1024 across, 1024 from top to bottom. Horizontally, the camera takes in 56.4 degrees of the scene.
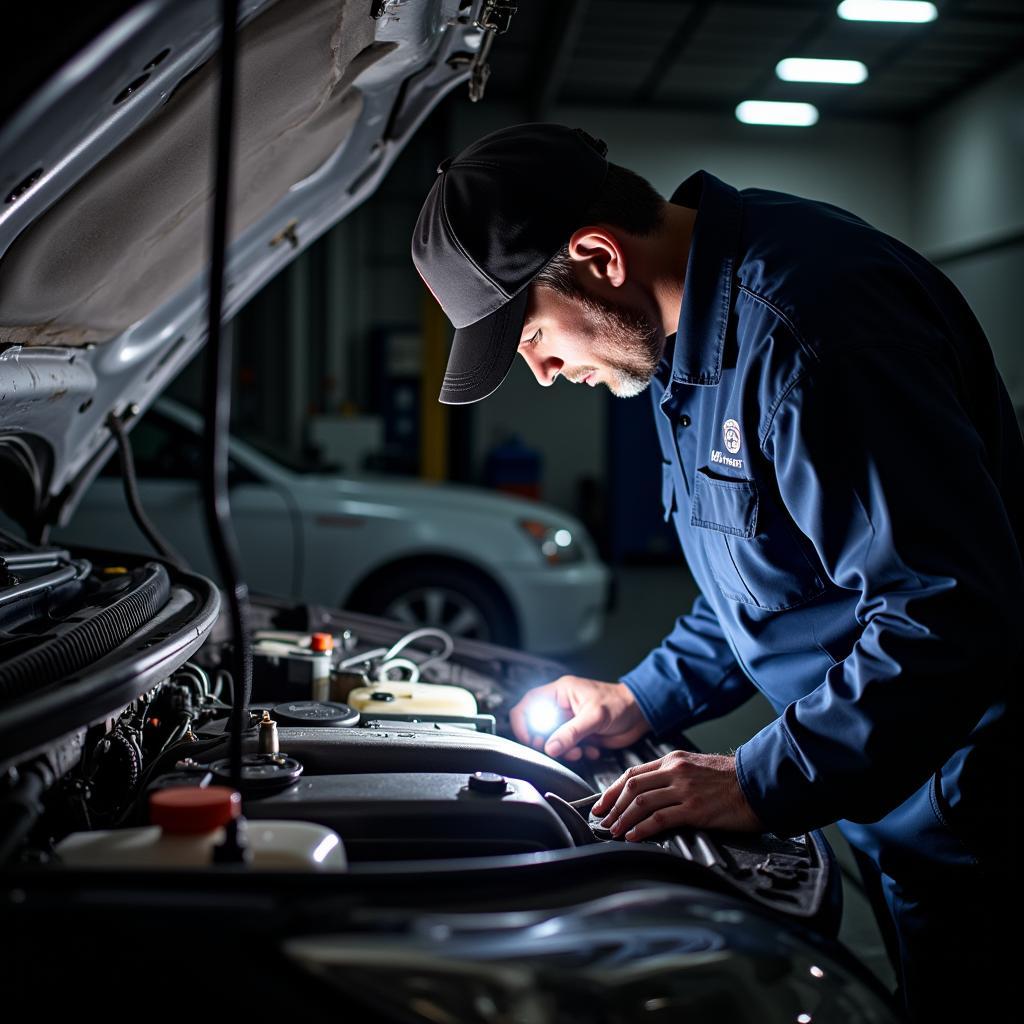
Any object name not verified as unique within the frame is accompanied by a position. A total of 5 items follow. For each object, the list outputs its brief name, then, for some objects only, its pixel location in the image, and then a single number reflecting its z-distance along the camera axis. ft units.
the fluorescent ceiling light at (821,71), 26.13
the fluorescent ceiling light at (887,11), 22.59
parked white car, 12.62
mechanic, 3.28
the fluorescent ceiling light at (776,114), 28.73
